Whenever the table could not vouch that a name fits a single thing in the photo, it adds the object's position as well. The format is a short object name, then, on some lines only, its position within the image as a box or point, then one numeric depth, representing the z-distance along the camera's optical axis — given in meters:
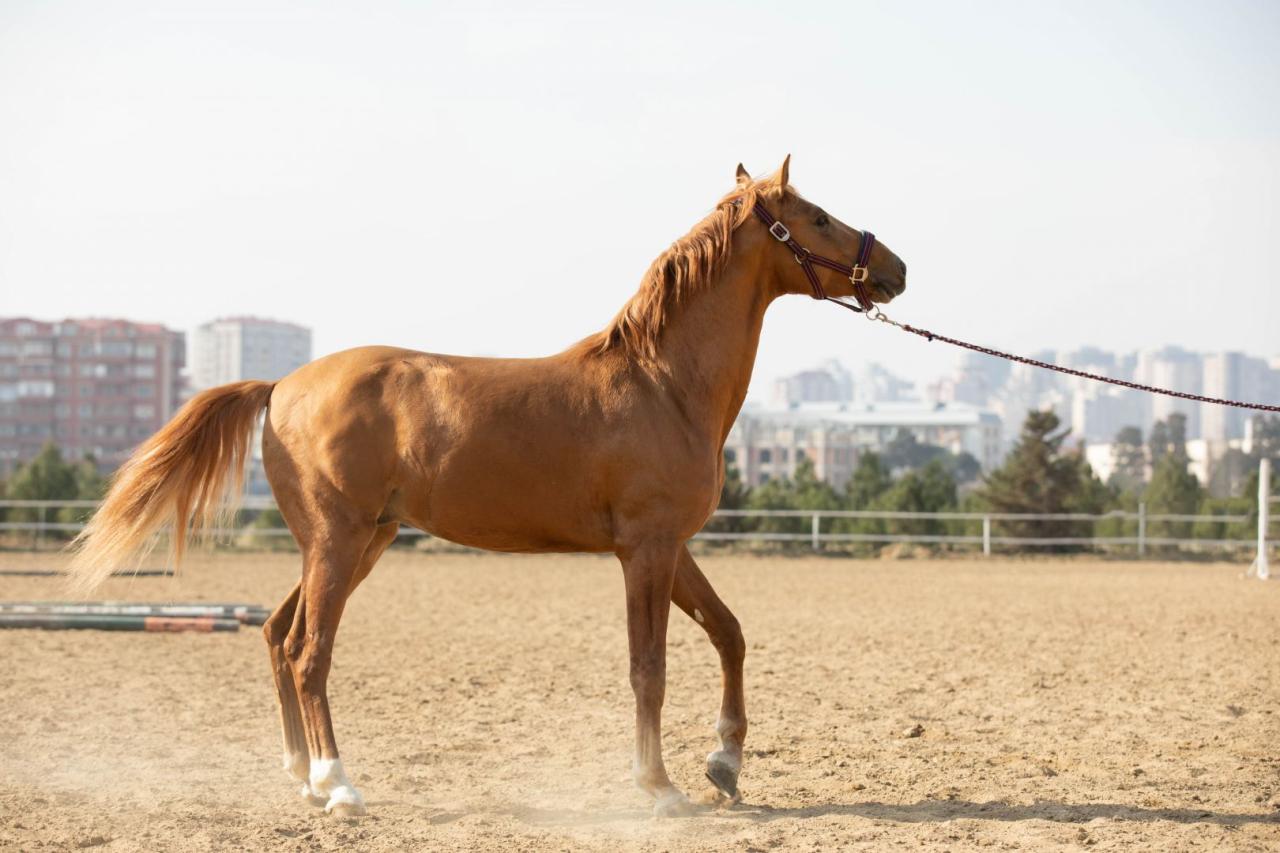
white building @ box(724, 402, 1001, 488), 107.25
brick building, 117.31
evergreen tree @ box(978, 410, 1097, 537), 28.33
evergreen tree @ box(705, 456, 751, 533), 26.97
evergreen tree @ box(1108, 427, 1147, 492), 97.94
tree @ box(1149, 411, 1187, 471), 104.34
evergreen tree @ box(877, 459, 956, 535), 27.25
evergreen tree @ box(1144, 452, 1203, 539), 30.83
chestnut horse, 4.95
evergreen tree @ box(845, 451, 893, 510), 31.12
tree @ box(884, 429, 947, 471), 107.31
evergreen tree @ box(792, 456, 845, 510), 28.50
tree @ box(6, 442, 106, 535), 27.84
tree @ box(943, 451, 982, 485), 105.12
